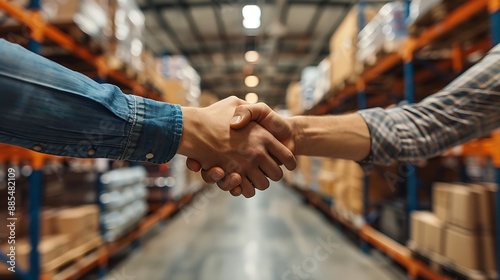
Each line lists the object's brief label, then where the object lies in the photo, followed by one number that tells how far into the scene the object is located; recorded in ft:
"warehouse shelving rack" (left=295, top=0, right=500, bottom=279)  5.93
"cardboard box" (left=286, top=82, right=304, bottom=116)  23.47
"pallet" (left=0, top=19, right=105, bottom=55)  6.70
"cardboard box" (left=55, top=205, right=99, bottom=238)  8.44
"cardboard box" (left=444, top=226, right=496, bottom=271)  6.71
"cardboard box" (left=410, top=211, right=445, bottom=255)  7.68
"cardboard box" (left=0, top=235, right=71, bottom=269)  6.81
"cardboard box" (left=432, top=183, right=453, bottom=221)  7.66
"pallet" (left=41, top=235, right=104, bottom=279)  7.19
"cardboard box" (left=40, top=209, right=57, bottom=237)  8.34
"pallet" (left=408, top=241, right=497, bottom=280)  6.64
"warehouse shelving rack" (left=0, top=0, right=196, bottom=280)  6.49
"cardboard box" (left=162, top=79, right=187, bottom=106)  15.94
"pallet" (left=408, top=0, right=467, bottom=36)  7.27
